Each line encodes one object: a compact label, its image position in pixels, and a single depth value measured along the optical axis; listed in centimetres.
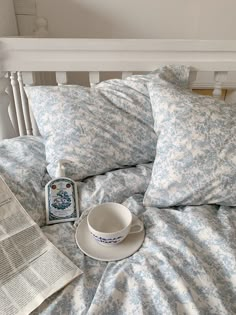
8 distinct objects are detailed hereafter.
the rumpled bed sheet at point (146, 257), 61
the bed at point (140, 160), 64
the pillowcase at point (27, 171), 83
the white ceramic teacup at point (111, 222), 72
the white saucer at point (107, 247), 72
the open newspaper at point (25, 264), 61
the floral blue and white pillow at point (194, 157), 81
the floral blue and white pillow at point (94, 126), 92
